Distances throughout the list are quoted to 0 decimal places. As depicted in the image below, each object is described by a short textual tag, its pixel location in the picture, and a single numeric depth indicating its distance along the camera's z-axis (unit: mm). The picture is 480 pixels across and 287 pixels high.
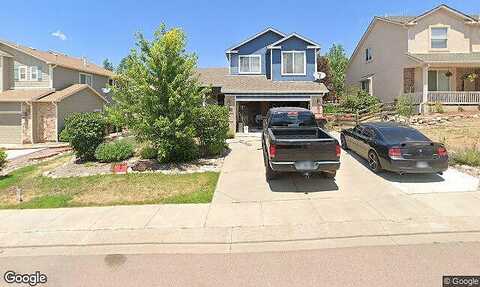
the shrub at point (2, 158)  11319
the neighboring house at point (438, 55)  22234
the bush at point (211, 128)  12727
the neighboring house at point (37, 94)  22161
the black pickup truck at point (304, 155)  7973
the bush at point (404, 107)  20625
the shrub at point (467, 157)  10125
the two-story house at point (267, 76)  19875
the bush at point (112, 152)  12584
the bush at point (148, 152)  12789
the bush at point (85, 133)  12594
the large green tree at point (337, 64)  44972
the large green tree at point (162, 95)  11461
